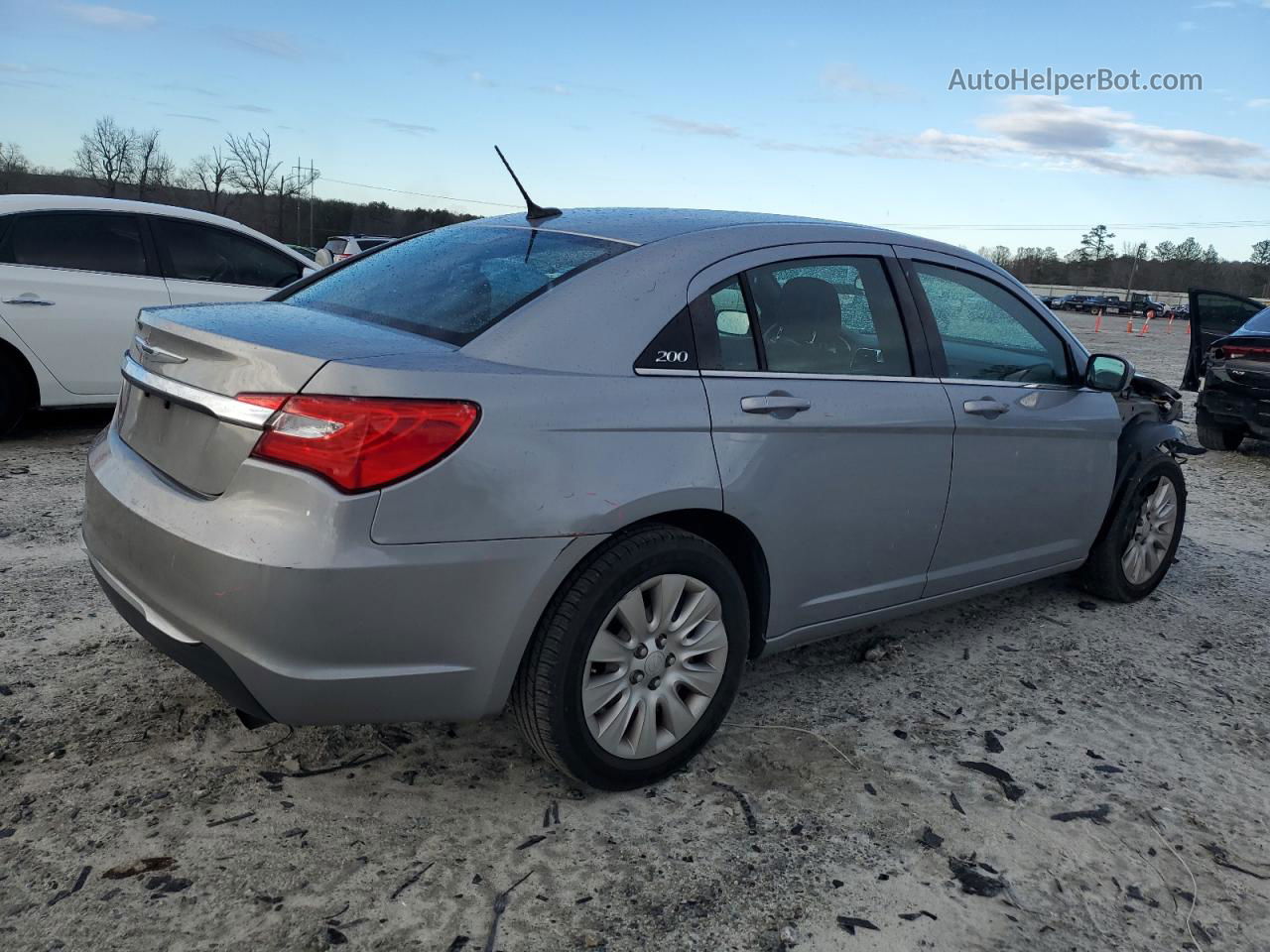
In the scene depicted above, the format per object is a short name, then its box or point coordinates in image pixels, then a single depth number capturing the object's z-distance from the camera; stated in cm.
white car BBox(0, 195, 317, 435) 698
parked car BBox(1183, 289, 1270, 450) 931
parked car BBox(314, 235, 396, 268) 2520
